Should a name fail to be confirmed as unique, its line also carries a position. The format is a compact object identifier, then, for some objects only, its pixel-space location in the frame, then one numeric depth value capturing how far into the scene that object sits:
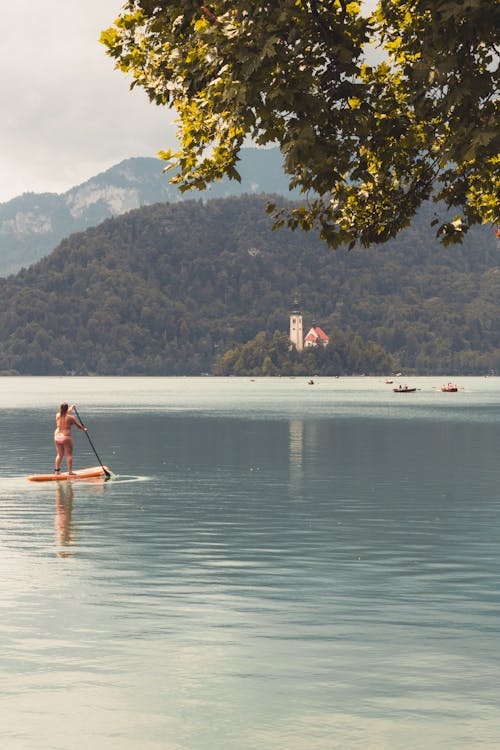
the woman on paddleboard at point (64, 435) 45.00
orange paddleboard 48.66
